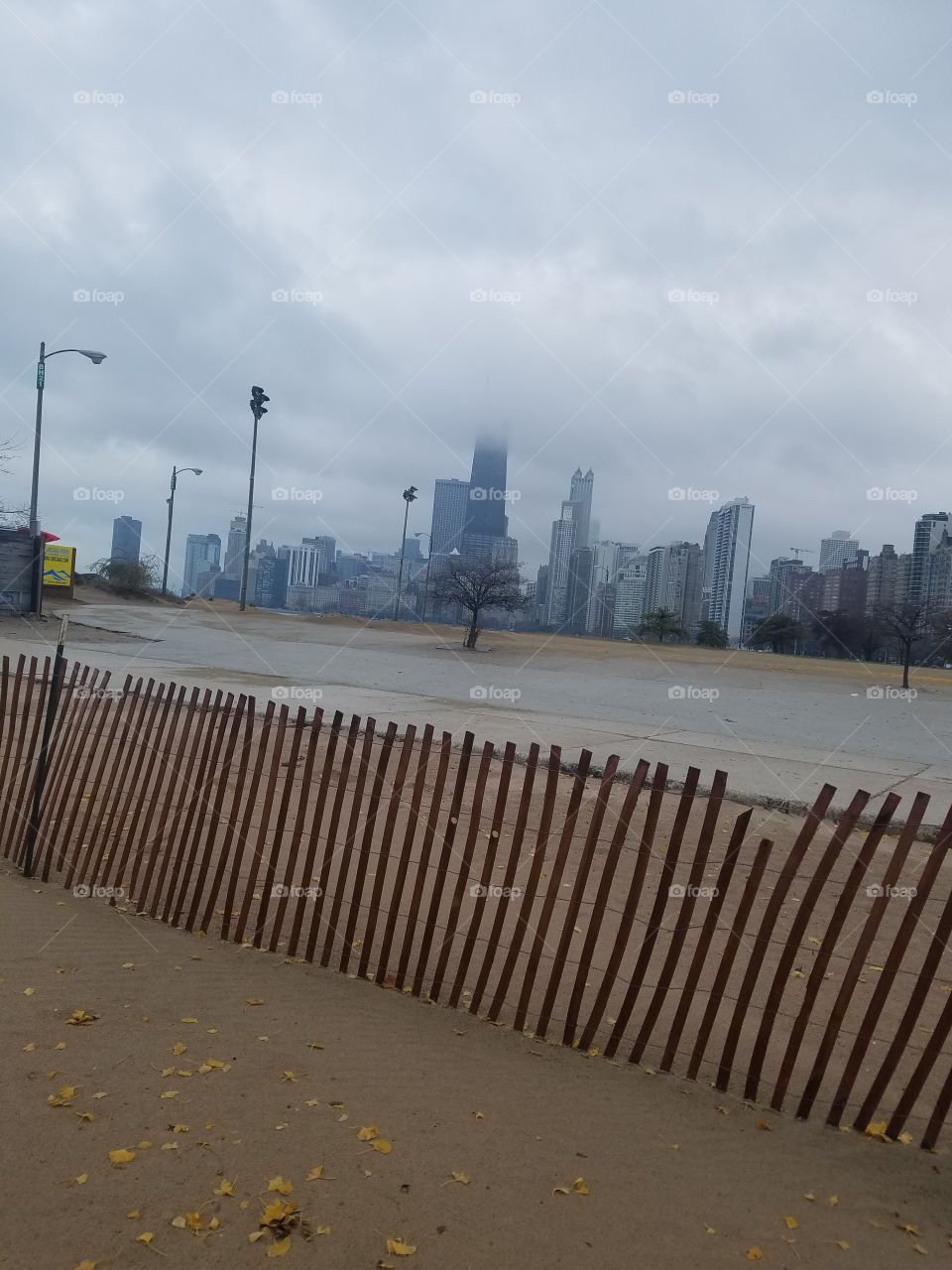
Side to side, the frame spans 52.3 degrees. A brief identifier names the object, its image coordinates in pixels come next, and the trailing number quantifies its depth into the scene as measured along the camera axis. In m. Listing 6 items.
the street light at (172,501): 48.66
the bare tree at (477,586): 40.53
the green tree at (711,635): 55.83
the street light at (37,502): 27.70
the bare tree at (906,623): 38.69
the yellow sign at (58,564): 41.09
